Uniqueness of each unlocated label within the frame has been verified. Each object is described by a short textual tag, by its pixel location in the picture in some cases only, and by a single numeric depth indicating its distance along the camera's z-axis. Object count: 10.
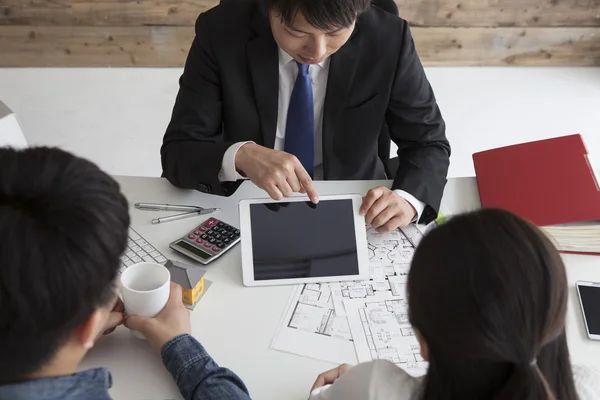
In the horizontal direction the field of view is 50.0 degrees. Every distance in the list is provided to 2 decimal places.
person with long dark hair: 0.74
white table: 1.05
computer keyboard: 1.26
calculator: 1.29
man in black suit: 1.39
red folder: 1.37
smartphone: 1.16
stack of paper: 1.33
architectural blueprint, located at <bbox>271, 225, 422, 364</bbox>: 1.12
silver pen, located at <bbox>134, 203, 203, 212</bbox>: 1.39
